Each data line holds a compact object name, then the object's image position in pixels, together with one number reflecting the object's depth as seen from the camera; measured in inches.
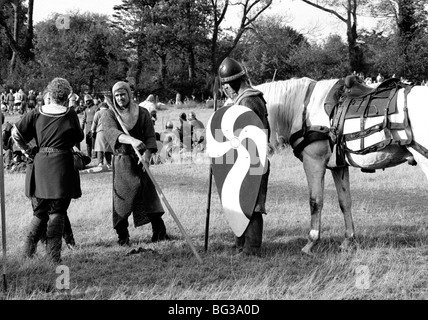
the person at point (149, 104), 594.7
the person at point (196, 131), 547.3
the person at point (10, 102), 1000.0
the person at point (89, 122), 563.9
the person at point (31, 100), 803.6
